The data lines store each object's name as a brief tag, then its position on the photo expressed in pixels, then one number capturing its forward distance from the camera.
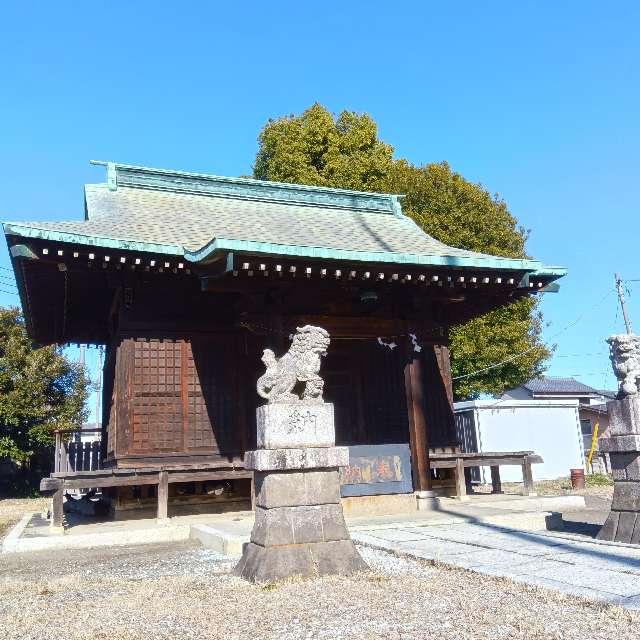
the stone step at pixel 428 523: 8.40
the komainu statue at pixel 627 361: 7.33
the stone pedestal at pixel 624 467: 7.10
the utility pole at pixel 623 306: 22.75
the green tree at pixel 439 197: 22.91
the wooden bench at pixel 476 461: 11.79
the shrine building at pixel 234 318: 9.45
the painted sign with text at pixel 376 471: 10.29
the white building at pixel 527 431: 21.53
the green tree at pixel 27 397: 20.91
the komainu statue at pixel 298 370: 6.13
